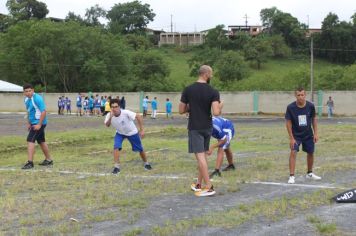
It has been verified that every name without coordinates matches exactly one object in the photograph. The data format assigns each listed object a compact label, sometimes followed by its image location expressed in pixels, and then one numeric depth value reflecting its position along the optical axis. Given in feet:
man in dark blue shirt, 32.04
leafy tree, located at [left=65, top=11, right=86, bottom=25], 402.85
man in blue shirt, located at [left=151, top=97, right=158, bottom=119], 123.14
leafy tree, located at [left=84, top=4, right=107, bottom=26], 423.23
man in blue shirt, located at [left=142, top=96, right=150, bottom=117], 131.85
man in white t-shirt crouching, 36.65
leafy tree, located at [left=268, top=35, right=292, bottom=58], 324.19
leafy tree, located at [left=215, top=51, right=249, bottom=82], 246.88
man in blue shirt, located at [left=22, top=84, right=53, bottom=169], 39.37
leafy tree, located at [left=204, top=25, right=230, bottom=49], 344.08
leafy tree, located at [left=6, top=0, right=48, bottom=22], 348.71
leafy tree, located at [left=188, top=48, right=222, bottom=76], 262.88
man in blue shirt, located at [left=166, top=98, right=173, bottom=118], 128.36
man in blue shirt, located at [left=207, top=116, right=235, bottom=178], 34.35
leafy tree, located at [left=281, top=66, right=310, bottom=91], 185.78
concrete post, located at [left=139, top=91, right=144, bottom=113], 159.24
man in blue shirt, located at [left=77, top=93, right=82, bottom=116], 140.11
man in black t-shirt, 27.78
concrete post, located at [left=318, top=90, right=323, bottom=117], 138.06
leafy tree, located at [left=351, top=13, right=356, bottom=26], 338.21
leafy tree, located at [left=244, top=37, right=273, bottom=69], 305.94
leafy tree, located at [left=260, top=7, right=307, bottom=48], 352.49
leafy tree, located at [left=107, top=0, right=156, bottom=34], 398.21
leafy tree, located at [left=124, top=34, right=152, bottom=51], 322.28
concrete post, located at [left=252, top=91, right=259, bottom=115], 145.59
